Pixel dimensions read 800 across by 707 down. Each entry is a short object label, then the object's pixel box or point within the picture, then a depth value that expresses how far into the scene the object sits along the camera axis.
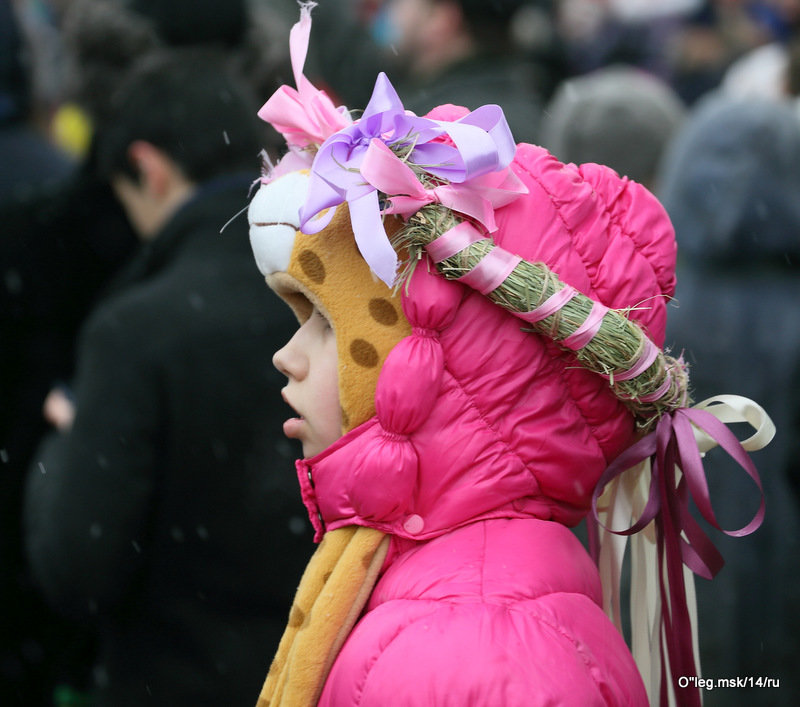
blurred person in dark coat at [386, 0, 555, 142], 7.52
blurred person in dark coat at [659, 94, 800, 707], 5.87
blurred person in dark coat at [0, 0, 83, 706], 6.22
